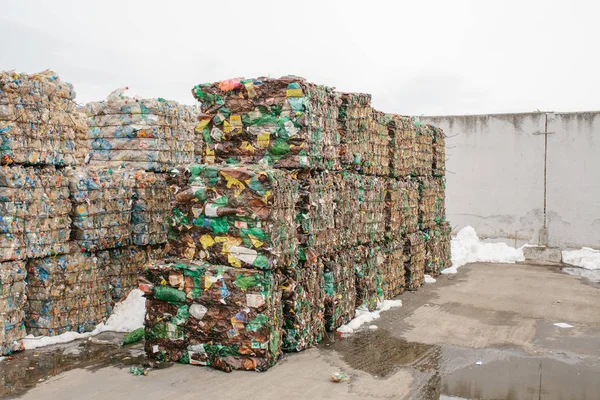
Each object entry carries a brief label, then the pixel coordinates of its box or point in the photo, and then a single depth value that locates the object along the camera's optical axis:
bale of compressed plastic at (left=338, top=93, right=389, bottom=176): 9.12
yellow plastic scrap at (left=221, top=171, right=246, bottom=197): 6.84
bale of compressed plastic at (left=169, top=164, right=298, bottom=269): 6.79
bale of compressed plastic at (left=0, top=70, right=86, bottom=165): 7.19
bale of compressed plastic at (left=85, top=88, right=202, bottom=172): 9.60
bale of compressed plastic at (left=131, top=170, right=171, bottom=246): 9.15
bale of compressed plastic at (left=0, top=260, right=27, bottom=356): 7.13
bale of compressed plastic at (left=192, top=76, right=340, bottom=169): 7.65
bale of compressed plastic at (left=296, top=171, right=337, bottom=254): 7.81
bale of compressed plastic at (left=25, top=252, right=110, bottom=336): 7.71
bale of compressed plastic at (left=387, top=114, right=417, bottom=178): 11.28
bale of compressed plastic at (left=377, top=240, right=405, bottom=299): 10.62
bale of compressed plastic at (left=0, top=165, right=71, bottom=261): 7.16
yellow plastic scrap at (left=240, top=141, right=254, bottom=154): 7.84
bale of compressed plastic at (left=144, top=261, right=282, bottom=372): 6.66
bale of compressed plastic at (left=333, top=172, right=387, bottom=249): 8.88
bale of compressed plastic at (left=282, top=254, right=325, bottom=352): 7.34
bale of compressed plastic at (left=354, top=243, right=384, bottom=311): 9.55
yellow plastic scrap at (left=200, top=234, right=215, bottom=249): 6.99
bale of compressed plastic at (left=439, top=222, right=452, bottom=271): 14.69
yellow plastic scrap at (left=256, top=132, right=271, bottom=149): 7.76
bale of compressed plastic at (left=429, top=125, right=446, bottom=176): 14.24
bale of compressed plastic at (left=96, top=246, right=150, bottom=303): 8.69
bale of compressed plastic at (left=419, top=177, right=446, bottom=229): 13.18
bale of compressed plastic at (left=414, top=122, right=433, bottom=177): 12.86
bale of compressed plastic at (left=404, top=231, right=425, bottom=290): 12.02
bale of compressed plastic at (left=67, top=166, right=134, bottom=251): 8.23
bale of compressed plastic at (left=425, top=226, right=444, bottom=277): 13.53
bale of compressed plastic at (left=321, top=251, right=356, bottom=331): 8.43
